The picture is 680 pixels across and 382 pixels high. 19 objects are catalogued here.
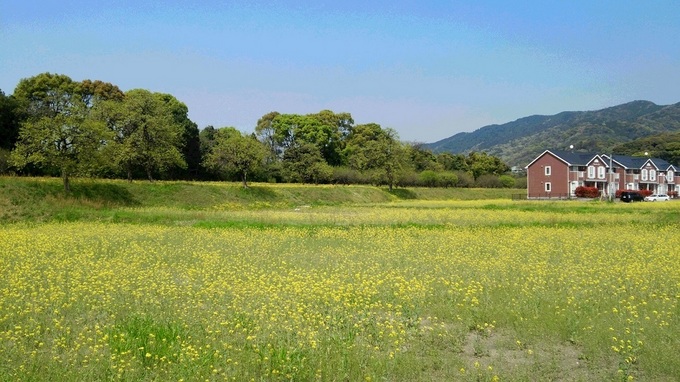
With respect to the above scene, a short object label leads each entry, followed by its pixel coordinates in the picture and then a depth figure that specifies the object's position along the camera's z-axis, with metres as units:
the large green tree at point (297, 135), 86.62
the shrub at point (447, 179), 90.31
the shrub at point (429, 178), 88.94
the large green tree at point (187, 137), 68.75
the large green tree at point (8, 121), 48.16
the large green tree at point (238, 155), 59.31
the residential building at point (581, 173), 76.44
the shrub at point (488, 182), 101.00
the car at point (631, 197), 59.06
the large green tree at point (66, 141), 37.56
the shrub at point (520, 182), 105.93
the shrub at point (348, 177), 80.19
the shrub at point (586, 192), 71.44
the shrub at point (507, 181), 102.62
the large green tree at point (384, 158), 79.56
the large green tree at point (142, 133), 49.06
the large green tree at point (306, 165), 75.00
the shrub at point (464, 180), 96.38
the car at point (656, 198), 65.81
